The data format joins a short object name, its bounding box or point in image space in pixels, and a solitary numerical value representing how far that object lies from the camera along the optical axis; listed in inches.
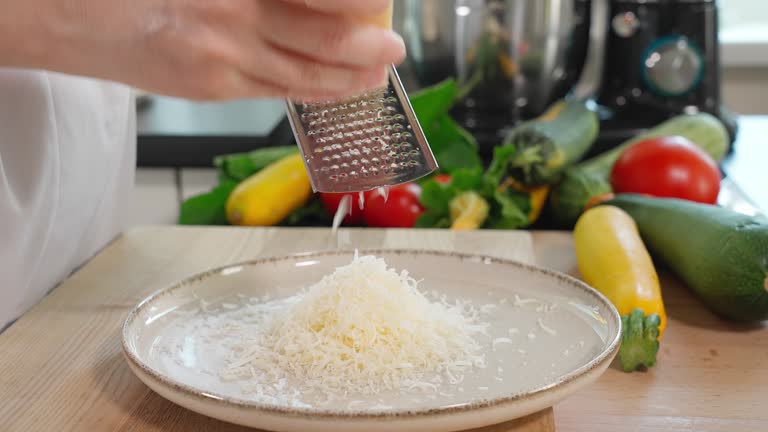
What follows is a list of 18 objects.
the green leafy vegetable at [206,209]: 48.5
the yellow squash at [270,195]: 47.1
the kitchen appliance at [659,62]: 60.2
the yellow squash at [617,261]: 31.5
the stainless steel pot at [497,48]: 57.7
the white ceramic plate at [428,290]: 21.7
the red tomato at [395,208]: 47.5
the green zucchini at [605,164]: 46.9
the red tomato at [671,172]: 46.1
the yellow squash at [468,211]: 44.8
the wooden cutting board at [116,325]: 25.1
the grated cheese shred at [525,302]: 30.8
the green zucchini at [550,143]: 48.0
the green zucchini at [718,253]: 32.5
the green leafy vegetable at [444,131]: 52.5
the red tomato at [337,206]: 48.3
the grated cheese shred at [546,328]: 28.4
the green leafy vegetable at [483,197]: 46.0
